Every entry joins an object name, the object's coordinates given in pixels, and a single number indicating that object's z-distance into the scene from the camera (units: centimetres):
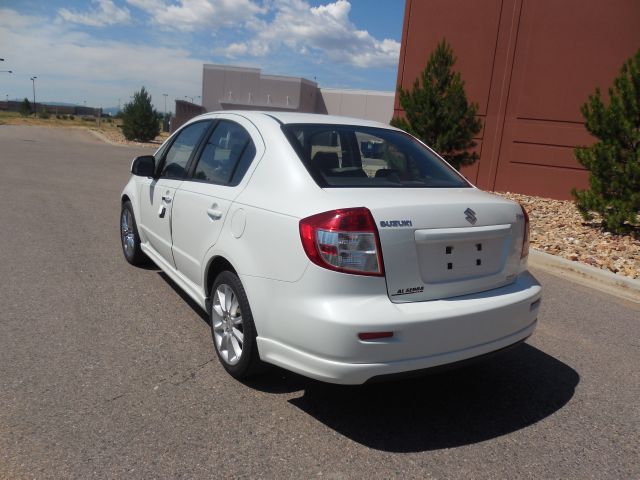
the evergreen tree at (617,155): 807
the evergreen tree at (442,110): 1188
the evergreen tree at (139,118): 3372
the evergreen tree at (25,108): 8909
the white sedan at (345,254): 263
